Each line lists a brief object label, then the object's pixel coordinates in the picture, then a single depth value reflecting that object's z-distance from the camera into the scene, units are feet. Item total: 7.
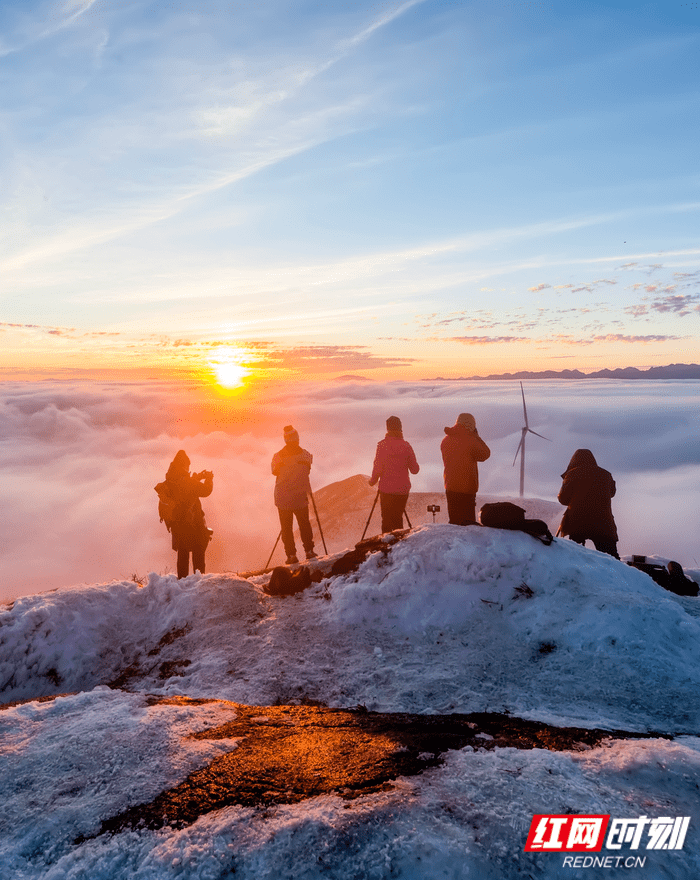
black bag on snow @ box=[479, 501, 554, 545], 28.91
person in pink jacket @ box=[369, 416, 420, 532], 36.65
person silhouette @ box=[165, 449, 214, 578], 36.55
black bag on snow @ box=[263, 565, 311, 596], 29.86
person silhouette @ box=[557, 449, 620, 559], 34.45
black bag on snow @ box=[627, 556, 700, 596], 32.37
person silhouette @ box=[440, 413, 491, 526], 33.32
